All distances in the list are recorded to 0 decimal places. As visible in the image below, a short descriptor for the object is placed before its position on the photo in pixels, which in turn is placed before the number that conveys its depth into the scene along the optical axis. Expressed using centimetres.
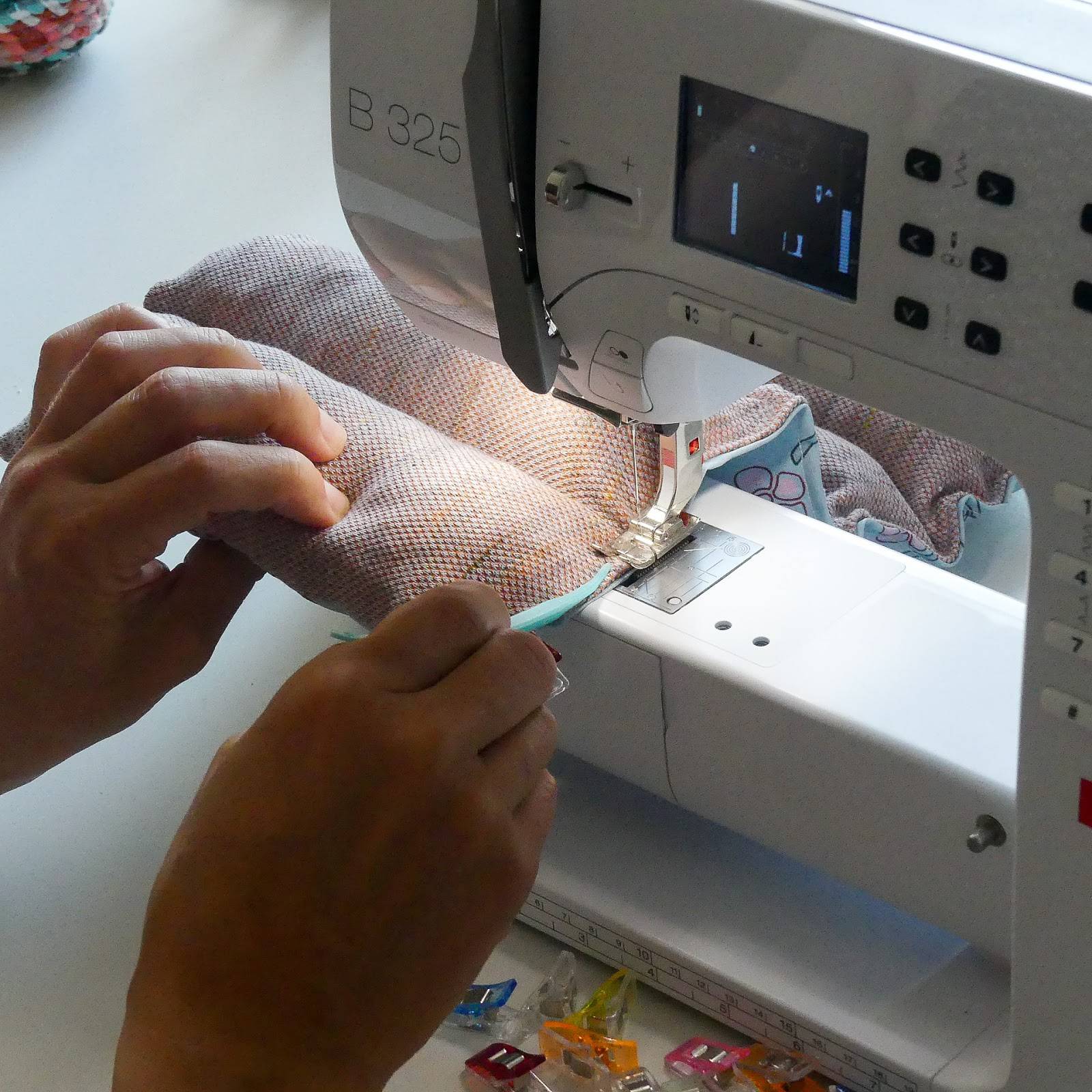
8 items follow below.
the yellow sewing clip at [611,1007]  103
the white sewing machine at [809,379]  86
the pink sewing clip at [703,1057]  102
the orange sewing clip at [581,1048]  101
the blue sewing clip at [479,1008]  103
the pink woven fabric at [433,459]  99
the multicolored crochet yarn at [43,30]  159
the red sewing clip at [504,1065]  101
